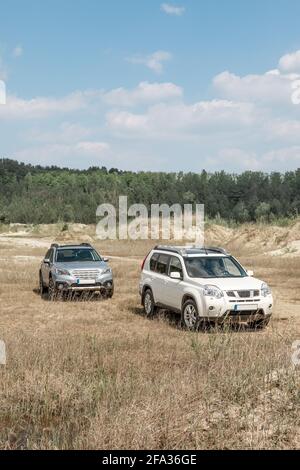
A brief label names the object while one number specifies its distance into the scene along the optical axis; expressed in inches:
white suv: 499.5
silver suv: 705.6
